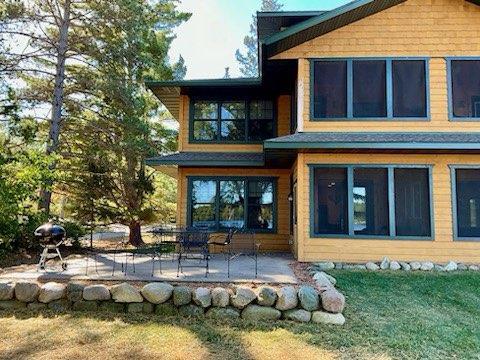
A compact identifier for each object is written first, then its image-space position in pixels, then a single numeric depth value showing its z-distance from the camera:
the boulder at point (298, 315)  5.26
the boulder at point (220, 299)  5.43
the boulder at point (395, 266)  8.12
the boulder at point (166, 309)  5.46
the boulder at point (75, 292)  5.62
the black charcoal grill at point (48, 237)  6.63
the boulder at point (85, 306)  5.57
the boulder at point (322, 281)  5.91
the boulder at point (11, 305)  5.64
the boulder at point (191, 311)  5.40
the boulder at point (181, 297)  5.47
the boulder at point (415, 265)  8.12
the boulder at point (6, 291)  5.66
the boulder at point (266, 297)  5.38
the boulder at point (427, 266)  8.10
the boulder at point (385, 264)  8.14
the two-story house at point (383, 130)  8.38
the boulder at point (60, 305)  5.61
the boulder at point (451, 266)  8.06
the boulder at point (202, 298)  5.42
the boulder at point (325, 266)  8.05
